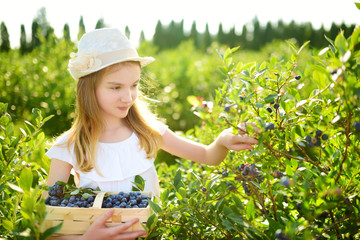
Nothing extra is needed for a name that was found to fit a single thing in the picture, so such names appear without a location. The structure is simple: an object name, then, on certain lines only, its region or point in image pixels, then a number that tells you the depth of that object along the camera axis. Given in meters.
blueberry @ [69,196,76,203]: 1.61
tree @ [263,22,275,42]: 32.75
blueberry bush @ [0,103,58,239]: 1.22
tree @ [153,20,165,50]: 33.41
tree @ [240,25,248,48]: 32.62
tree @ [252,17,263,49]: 32.66
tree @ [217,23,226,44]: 32.06
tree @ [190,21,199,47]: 32.18
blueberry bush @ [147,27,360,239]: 1.19
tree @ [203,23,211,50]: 31.39
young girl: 2.02
